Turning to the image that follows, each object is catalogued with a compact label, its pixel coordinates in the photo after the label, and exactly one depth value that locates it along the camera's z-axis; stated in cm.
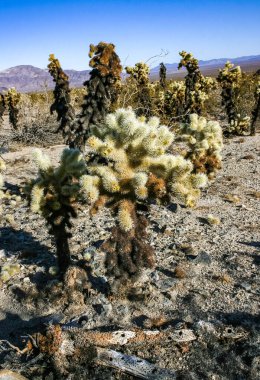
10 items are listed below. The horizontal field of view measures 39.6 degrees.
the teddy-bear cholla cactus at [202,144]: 841
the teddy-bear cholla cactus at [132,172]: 428
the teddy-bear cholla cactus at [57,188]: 471
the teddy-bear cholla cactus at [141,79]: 1750
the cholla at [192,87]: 1579
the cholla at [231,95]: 1573
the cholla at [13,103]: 1760
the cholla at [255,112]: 1498
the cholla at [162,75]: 2433
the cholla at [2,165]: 690
